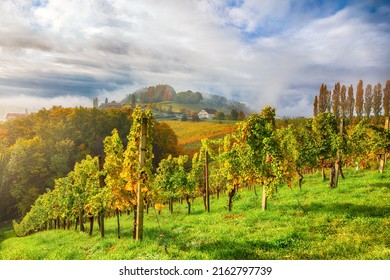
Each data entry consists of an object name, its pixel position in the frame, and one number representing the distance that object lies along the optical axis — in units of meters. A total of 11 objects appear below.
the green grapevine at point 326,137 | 16.33
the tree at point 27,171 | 39.22
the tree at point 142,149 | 9.27
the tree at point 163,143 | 52.97
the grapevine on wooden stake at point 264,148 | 12.20
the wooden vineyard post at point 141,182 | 9.26
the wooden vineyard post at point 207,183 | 16.65
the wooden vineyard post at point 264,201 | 12.88
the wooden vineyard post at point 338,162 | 15.91
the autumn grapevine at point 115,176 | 12.02
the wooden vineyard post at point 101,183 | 13.81
